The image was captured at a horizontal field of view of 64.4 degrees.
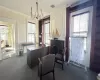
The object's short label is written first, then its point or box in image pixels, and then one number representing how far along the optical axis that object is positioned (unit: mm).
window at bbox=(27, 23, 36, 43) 6182
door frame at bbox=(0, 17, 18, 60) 4754
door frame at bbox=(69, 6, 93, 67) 3155
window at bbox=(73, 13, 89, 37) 3421
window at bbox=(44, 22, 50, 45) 6109
